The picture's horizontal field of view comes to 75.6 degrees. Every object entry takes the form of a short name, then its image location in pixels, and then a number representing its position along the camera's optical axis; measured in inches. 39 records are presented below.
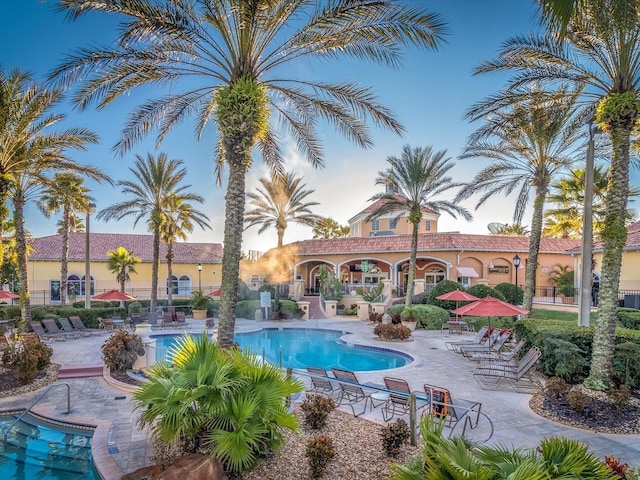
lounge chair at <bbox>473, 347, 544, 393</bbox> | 420.2
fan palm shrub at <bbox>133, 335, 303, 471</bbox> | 205.2
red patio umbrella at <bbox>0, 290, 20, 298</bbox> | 878.6
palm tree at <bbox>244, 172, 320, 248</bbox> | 1323.8
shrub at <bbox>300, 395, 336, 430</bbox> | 290.8
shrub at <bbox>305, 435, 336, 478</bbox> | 220.7
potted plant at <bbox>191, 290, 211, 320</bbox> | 1158.3
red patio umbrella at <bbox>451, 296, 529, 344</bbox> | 545.0
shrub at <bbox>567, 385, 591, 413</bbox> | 326.0
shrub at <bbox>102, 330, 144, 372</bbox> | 474.9
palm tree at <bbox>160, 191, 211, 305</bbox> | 1214.3
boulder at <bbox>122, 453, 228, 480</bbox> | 195.0
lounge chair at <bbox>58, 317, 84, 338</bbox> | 774.9
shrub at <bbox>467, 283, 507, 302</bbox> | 973.8
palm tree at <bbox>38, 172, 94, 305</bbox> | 807.1
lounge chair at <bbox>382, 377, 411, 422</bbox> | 320.8
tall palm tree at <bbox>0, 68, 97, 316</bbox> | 526.9
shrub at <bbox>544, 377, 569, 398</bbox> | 353.4
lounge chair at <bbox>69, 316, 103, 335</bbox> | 794.8
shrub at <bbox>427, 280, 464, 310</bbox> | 996.6
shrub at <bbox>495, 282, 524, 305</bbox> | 1031.0
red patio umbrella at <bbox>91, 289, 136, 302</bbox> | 838.3
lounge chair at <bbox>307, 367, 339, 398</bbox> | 364.8
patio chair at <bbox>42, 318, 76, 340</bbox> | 744.3
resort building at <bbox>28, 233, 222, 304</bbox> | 1443.2
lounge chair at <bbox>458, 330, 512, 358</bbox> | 581.9
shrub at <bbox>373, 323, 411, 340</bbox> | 735.1
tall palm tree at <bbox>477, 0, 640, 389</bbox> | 360.8
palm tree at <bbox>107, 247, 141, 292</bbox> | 1192.8
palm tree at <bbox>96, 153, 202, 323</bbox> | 1023.6
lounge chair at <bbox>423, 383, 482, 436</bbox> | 300.2
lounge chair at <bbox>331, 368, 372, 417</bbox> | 352.2
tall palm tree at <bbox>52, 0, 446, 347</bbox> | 360.8
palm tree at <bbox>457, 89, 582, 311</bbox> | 497.0
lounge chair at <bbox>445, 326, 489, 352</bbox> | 625.3
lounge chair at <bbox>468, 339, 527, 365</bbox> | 490.8
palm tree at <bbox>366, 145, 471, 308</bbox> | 933.2
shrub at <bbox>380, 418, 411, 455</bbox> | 247.9
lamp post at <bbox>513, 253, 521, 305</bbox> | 888.7
